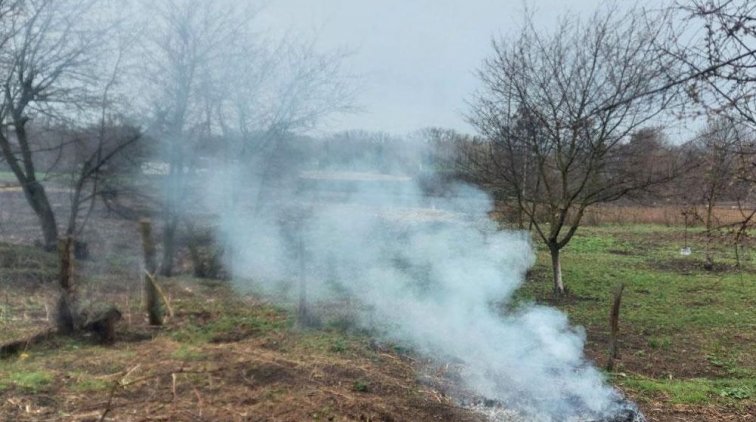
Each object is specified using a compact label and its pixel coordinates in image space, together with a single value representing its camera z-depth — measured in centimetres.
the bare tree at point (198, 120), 1131
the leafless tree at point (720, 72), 462
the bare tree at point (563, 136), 1045
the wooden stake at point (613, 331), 696
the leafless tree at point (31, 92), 1162
